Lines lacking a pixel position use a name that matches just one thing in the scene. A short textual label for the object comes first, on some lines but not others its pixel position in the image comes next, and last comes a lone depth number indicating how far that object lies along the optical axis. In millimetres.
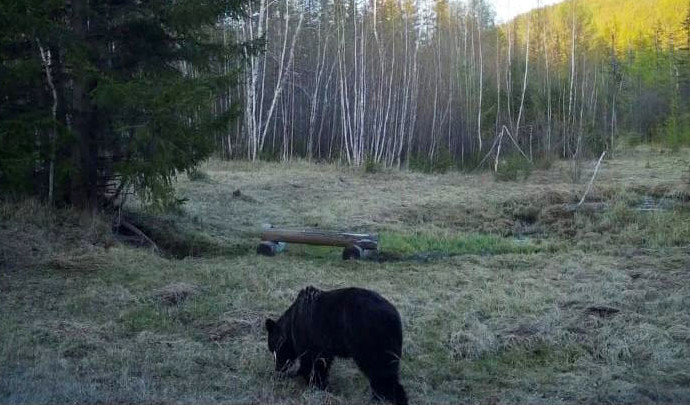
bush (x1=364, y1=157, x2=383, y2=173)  25375
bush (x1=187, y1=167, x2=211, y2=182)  19725
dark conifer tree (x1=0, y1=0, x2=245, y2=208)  10133
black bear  5066
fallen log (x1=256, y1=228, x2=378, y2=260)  11344
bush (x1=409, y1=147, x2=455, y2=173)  28578
